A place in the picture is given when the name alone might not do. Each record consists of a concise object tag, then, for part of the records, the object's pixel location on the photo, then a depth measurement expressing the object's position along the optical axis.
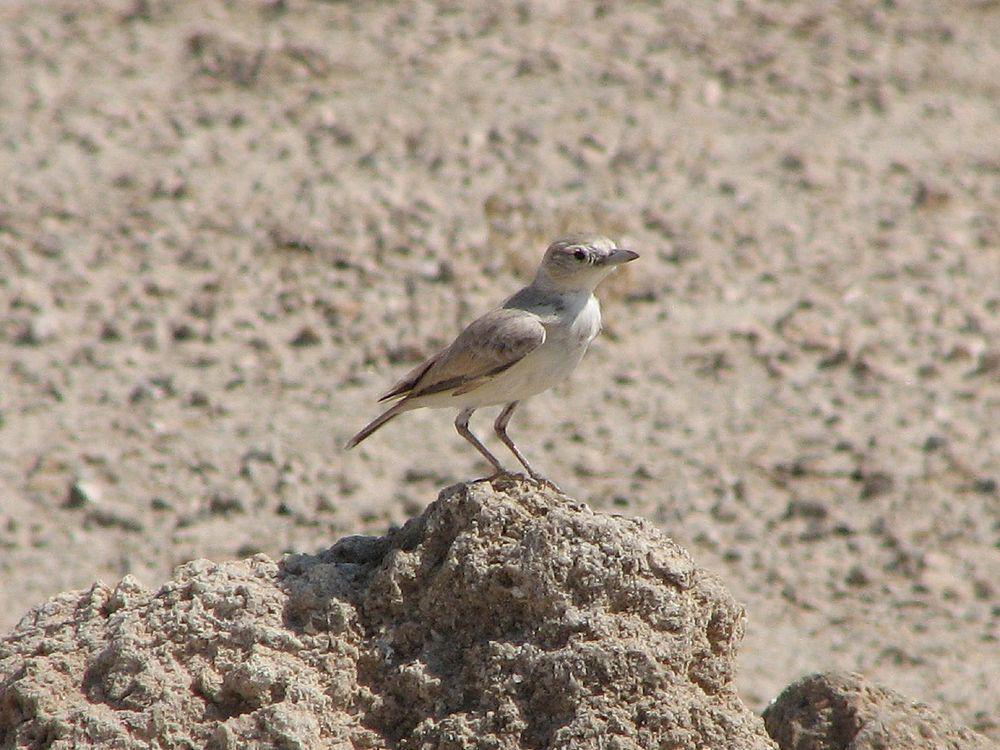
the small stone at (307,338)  23.69
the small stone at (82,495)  20.27
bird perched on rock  13.36
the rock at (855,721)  11.55
